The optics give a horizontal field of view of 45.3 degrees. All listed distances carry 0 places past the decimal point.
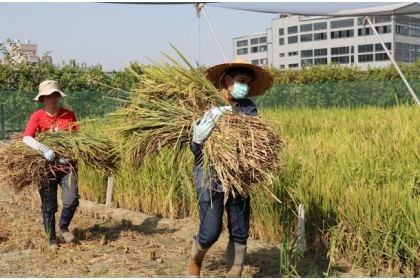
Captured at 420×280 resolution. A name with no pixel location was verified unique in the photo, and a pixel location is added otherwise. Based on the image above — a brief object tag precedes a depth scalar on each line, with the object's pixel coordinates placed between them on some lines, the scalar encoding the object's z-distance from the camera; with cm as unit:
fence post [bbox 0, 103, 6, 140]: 1148
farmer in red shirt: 384
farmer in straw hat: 267
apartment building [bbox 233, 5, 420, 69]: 6512
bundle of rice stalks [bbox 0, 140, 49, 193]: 374
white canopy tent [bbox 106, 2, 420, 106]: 843
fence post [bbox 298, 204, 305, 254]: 327
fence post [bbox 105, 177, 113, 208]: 521
